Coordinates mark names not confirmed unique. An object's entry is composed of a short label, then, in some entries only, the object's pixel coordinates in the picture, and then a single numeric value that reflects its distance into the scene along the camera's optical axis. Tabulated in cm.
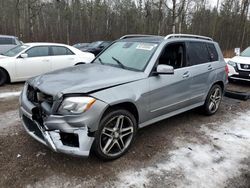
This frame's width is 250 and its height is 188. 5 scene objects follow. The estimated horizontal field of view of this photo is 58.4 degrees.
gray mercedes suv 266
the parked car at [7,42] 1107
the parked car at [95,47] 1653
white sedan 728
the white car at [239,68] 784
